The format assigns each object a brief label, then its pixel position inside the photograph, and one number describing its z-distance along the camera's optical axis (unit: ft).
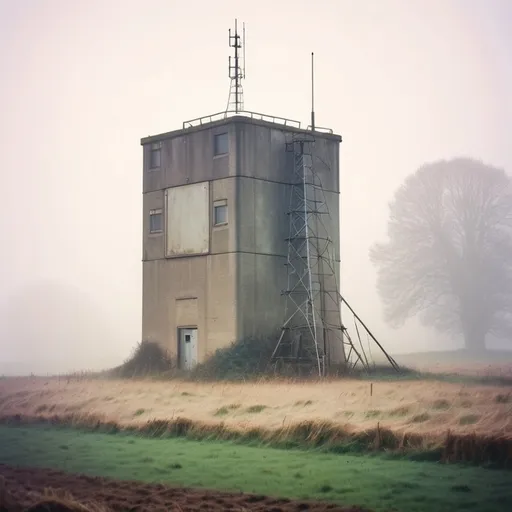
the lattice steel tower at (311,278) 112.27
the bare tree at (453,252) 161.27
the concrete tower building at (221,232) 111.65
